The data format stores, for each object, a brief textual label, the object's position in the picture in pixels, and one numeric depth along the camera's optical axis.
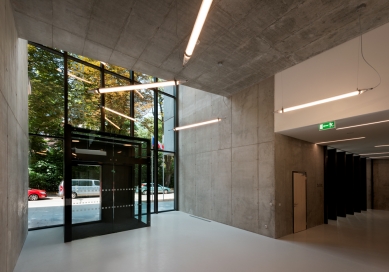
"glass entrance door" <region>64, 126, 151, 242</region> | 6.14
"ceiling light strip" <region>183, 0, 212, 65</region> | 1.99
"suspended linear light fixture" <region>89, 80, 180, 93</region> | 3.91
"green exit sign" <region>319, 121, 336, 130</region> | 4.81
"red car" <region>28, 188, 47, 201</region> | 6.78
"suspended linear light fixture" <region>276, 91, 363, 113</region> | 3.74
